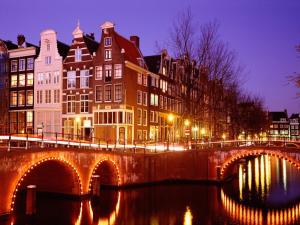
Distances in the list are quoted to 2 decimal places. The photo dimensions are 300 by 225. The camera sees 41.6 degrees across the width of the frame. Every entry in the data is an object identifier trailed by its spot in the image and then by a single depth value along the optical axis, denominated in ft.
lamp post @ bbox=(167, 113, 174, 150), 186.34
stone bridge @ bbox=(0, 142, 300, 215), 72.59
